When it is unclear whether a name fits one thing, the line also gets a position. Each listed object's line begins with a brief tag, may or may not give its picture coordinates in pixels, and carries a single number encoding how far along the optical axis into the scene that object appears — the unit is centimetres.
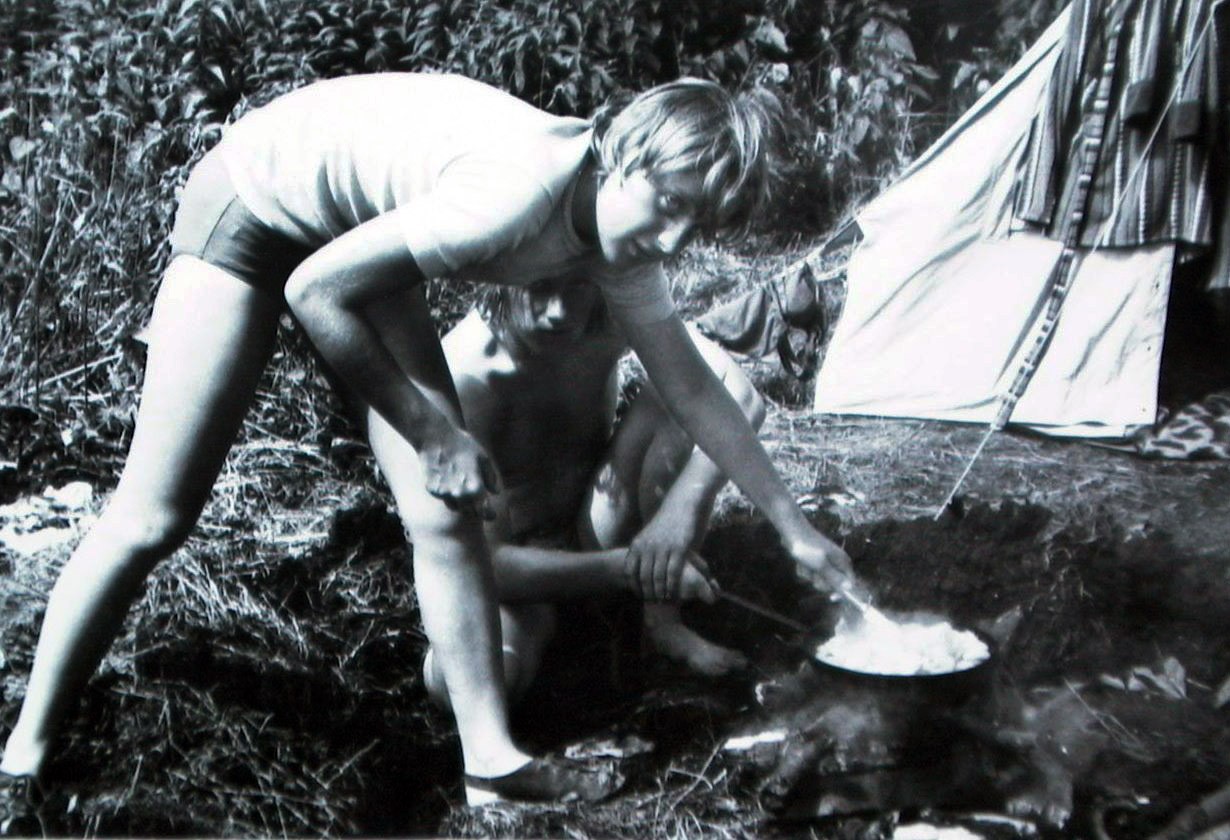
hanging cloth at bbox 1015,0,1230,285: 199
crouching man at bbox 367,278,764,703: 205
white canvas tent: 213
